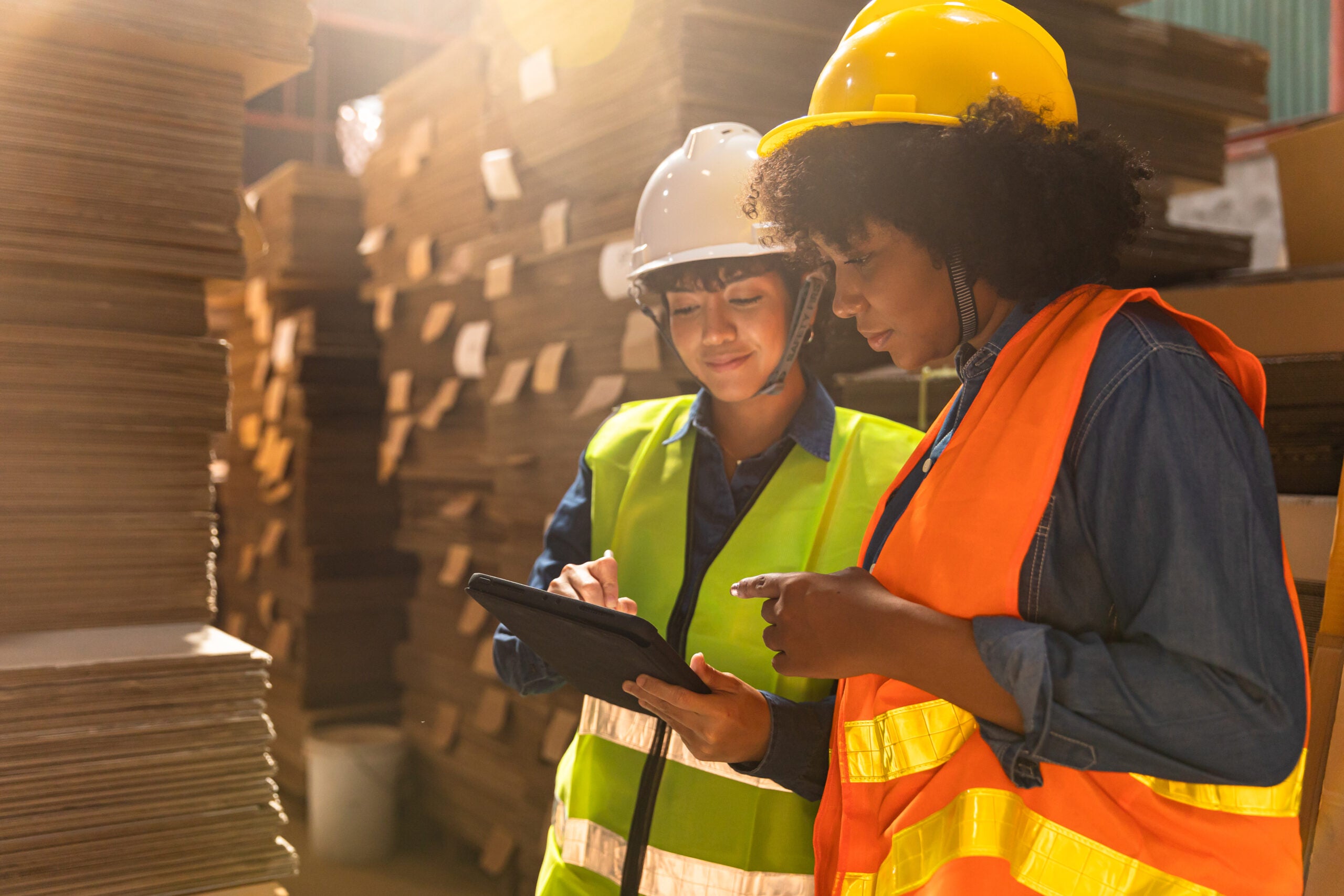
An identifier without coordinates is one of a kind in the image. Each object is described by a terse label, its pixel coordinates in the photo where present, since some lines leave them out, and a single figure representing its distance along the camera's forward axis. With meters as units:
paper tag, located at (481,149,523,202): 4.22
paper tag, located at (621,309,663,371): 3.42
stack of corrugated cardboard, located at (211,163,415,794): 5.62
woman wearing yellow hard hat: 1.03
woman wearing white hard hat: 1.76
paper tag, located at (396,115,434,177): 5.18
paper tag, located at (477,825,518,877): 4.47
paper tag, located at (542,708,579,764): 3.93
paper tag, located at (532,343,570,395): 3.98
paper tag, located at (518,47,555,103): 3.89
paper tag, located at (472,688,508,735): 4.51
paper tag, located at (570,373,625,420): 3.66
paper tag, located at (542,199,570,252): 3.96
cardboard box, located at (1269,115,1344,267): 2.44
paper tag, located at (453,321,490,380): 4.61
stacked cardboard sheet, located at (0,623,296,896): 2.13
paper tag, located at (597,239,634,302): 3.50
